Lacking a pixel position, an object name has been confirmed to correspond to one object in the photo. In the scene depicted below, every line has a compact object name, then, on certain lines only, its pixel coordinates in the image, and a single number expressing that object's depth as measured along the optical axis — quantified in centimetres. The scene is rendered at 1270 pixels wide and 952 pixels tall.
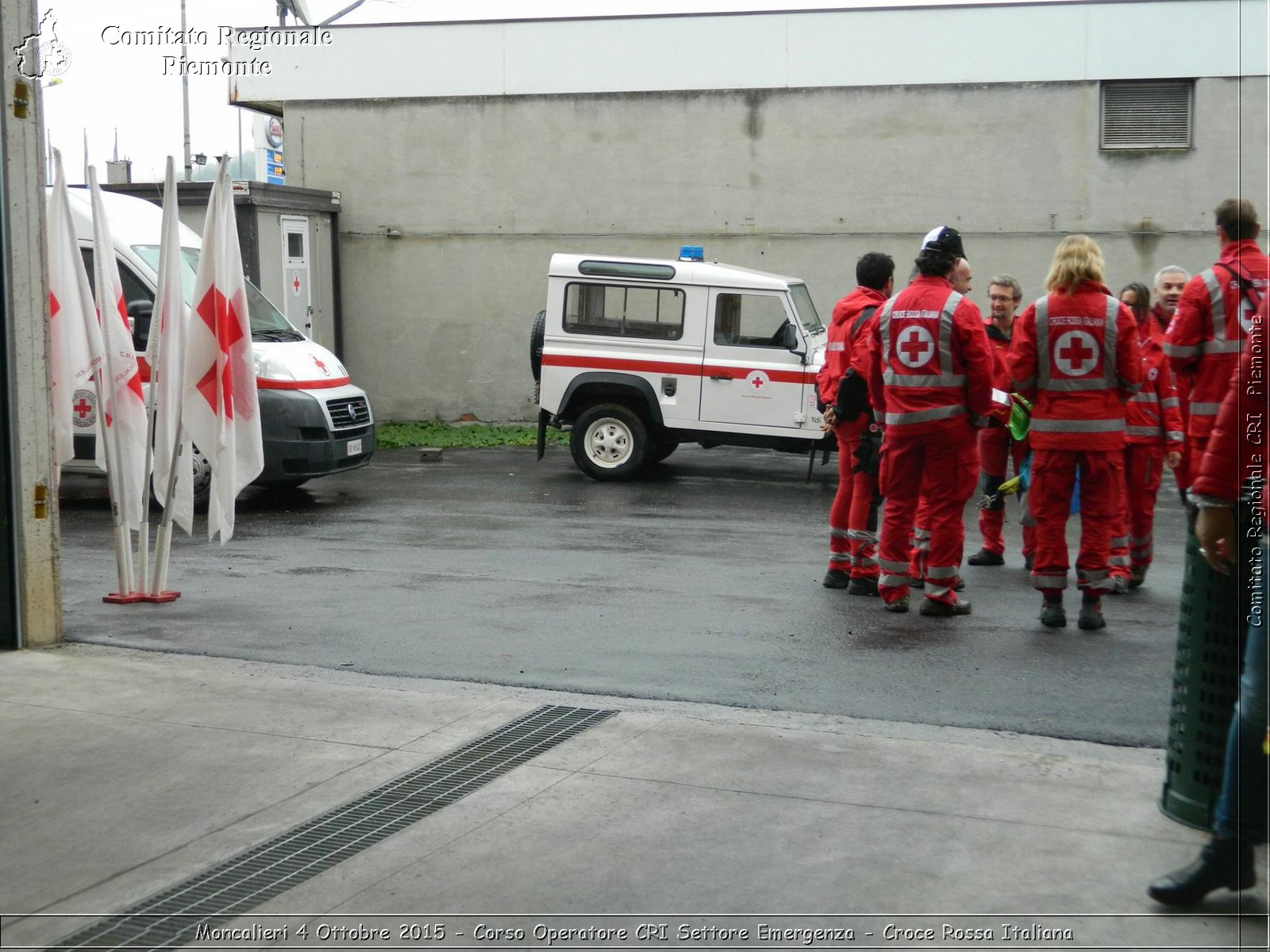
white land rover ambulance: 1374
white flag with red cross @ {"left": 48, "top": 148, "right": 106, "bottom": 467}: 764
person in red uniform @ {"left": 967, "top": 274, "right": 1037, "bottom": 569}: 938
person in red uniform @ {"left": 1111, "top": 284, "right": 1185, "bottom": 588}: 861
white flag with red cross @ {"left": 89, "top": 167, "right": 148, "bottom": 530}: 791
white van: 1241
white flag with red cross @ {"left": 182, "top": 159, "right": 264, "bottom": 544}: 808
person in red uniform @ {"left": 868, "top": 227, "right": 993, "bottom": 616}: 754
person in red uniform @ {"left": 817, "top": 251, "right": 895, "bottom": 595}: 852
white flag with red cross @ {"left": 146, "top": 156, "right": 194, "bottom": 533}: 802
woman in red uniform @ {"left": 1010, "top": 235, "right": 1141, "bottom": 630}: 735
